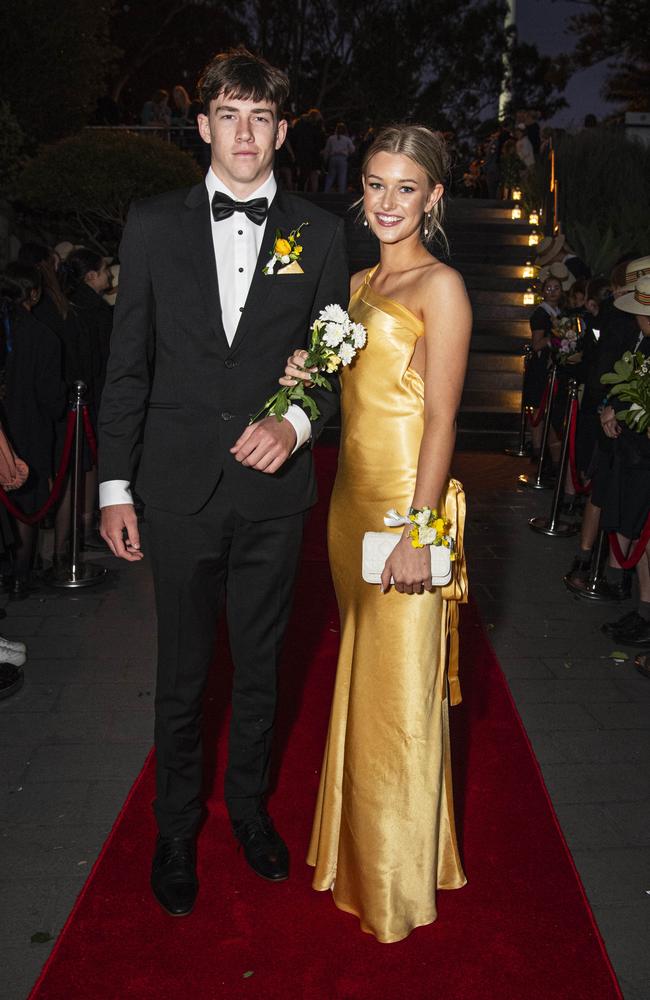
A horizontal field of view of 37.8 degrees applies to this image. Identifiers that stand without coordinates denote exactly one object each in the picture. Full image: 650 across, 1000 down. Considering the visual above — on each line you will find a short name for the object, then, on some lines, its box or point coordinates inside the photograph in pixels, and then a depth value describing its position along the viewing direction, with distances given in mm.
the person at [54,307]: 6285
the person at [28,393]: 5941
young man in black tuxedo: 2775
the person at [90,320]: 6938
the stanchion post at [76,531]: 6426
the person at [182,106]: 20156
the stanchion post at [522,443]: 11280
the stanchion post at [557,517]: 7883
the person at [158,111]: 19828
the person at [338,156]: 19969
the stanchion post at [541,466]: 9391
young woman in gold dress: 2740
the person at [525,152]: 18812
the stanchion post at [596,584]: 6471
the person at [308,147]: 20156
